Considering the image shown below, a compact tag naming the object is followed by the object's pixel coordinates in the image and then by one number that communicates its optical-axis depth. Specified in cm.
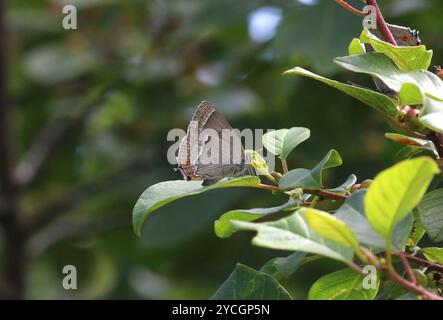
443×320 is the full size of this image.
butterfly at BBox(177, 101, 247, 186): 47
